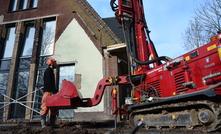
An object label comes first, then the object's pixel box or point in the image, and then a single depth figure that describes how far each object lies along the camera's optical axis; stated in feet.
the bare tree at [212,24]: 52.49
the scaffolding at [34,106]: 37.72
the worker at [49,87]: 17.79
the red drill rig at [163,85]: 12.71
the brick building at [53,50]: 39.40
